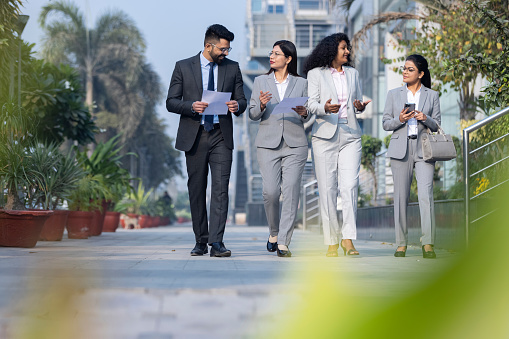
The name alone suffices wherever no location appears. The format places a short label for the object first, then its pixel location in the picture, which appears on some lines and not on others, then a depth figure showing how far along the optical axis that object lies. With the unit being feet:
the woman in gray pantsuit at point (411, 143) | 26.89
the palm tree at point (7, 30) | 35.90
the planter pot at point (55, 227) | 38.55
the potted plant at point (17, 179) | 30.99
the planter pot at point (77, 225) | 45.11
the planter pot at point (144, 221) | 114.37
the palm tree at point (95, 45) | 129.39
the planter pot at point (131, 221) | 109.09
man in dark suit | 25.96
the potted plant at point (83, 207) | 45.19
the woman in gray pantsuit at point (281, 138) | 26.86
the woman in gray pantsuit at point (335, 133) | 26.86
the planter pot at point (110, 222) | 65.10
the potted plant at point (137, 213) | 111.04
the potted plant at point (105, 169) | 51.75
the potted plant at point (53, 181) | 37.14
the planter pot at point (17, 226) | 30.94
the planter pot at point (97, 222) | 50.39
